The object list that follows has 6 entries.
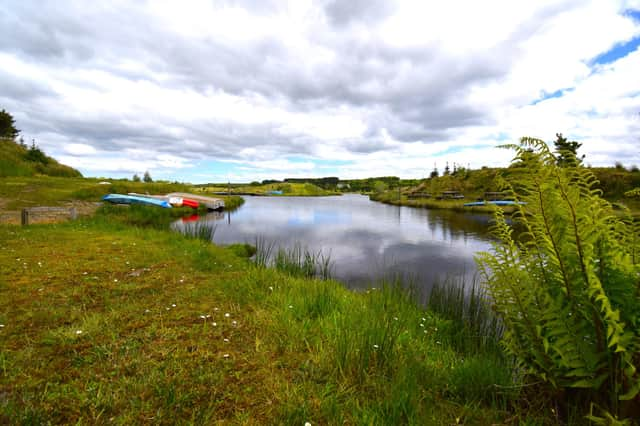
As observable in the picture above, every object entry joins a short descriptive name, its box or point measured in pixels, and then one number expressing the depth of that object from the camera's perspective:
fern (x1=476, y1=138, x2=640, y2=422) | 1.78
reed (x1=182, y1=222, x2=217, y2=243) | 12.37
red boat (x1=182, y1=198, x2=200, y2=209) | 31.53
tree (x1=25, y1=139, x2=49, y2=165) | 30.98
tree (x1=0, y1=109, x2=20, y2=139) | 33.29
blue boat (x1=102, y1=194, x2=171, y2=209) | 21.98
